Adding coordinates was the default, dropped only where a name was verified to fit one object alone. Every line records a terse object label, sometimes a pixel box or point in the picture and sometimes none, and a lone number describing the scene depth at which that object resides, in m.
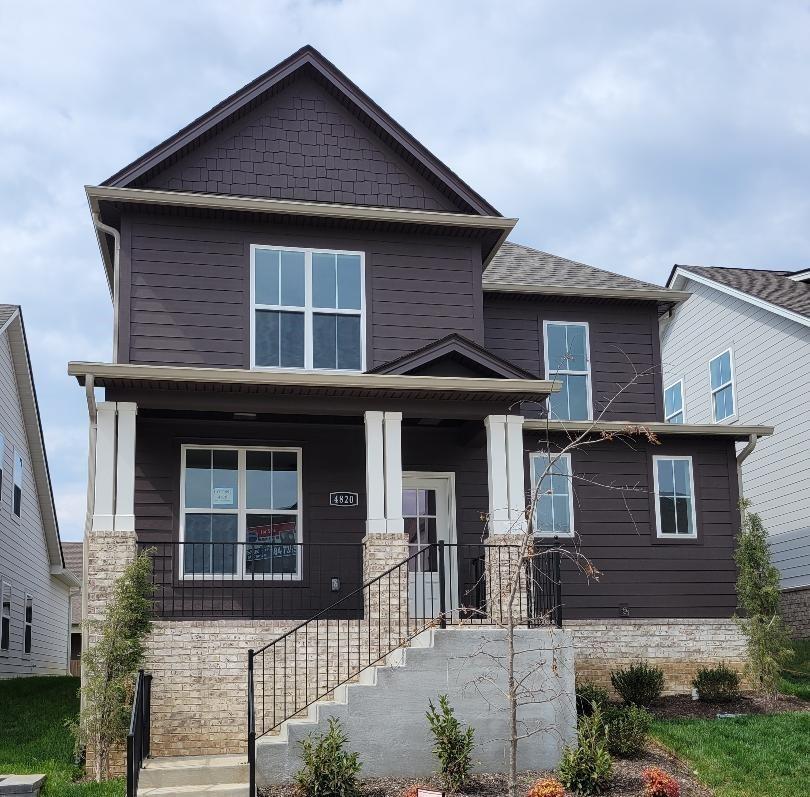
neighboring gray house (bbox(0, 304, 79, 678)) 22.39
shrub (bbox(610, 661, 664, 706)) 15.29
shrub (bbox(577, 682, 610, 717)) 14.28
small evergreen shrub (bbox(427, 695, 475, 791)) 11.74
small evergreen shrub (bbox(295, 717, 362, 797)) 11.05
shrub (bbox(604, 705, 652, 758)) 12.57
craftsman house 13.30
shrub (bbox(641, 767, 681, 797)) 11.01
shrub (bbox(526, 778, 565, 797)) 10.89
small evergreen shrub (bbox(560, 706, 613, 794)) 11.42
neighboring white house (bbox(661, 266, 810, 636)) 20.94
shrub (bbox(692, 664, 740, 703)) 15.47
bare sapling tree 10.83
